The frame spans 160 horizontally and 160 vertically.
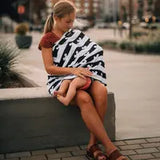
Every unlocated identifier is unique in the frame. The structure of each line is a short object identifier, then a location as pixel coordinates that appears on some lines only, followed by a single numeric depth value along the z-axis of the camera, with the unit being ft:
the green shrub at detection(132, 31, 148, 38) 77.39
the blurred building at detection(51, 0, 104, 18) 493.77
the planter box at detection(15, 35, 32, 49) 65.64
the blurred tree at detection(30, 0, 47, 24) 275.94
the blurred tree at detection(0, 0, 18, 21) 203.31
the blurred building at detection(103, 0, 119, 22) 462.35
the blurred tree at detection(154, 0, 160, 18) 278.05
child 12.25
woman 12.10
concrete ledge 12.98
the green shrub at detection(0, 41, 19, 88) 18.97
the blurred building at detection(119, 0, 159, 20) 218.28
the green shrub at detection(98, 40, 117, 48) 66.59
